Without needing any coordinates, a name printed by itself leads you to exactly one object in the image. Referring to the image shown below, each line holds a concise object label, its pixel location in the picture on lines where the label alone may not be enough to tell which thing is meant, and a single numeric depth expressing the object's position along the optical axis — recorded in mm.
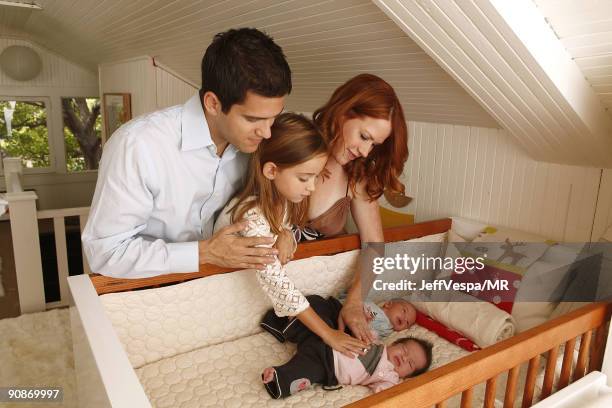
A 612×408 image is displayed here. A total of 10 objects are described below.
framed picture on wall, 5082
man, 1188
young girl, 1399
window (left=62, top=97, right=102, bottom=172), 6652
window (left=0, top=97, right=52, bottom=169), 6207
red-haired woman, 1573
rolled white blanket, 1704
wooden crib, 935
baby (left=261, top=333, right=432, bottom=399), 1415
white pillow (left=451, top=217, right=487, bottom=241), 2137
